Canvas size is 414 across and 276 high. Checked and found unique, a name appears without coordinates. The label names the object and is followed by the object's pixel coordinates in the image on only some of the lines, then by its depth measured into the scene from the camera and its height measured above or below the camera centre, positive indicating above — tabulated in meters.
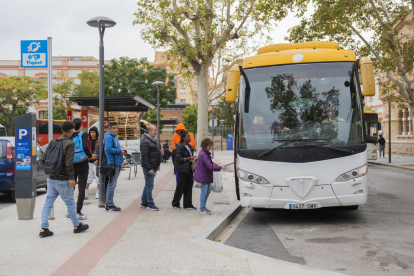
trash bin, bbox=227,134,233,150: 46.84 -1.14
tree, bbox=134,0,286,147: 14.34 +3.65
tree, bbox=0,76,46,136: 43.19 +4.28
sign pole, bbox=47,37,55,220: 7.62 +0.85
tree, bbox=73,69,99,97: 45.22 +5.09
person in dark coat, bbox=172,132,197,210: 8.83 -0.83
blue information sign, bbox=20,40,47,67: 7.88 +1.48
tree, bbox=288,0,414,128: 19.20 +5.04
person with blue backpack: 7.69 -0.63
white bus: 7.36 +0.07
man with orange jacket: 10.78 -0.11
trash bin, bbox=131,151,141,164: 17.35 -1.01
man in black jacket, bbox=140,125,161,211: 8.47 -0.53
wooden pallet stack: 24.41 +0.45
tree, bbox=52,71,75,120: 47.28 +4.63
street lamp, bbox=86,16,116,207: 8.89 +1.31
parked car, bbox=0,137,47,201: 9.94 -0.77
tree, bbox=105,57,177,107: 35.91 +4.52
